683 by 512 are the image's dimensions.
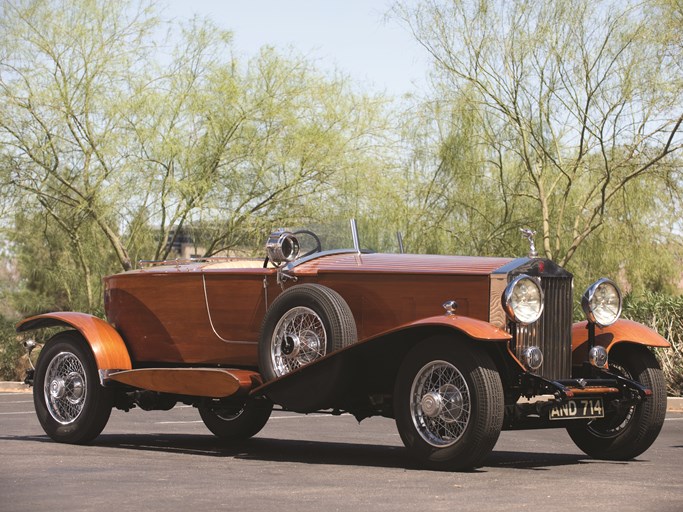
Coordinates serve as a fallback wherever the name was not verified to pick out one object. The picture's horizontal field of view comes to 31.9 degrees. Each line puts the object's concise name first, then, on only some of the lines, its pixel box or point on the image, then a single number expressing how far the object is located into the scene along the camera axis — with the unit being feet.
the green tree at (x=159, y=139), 85.40
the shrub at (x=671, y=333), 57.77
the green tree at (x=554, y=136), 77.30
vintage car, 28.27
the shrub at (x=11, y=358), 78.89
